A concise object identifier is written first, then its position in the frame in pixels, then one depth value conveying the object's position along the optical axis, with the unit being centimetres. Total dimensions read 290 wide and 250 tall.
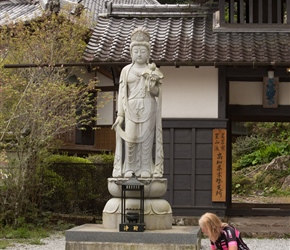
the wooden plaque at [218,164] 1490
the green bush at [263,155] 2745
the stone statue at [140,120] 995
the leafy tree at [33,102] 1484
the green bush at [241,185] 2542
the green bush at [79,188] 1642
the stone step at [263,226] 1409
